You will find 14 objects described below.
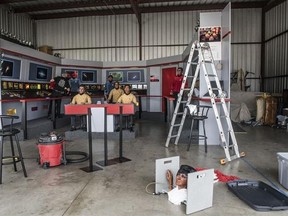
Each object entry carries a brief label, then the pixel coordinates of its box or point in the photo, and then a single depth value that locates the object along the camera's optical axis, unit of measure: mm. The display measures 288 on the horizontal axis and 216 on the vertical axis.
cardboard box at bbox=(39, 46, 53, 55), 11280
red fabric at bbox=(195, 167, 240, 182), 3236
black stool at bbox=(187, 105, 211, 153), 4793
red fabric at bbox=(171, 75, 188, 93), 6676
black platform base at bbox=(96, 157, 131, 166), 4055
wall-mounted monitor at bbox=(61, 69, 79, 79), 9456
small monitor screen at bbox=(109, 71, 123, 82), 10820
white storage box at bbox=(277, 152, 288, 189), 2966
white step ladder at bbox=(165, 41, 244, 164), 4138
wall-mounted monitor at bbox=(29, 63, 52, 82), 7451
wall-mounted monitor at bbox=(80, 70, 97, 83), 10172
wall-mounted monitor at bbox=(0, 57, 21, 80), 6094
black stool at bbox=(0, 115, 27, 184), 3164
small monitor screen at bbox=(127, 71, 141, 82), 10734
